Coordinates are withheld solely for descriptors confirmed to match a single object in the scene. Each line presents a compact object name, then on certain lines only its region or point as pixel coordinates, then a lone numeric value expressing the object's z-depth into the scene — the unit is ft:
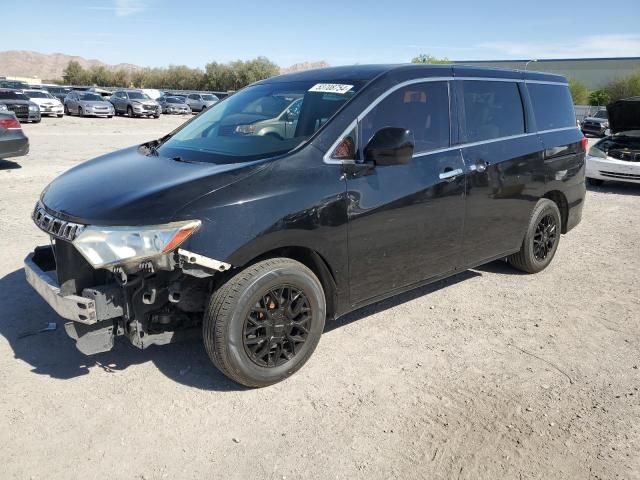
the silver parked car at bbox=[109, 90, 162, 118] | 106.73
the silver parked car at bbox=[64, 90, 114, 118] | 98.63
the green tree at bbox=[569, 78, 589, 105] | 184.14
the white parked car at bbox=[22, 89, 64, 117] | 91.23
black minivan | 9.73
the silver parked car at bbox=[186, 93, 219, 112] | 133.28
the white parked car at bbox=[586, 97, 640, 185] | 34.37
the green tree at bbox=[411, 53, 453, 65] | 285.84
